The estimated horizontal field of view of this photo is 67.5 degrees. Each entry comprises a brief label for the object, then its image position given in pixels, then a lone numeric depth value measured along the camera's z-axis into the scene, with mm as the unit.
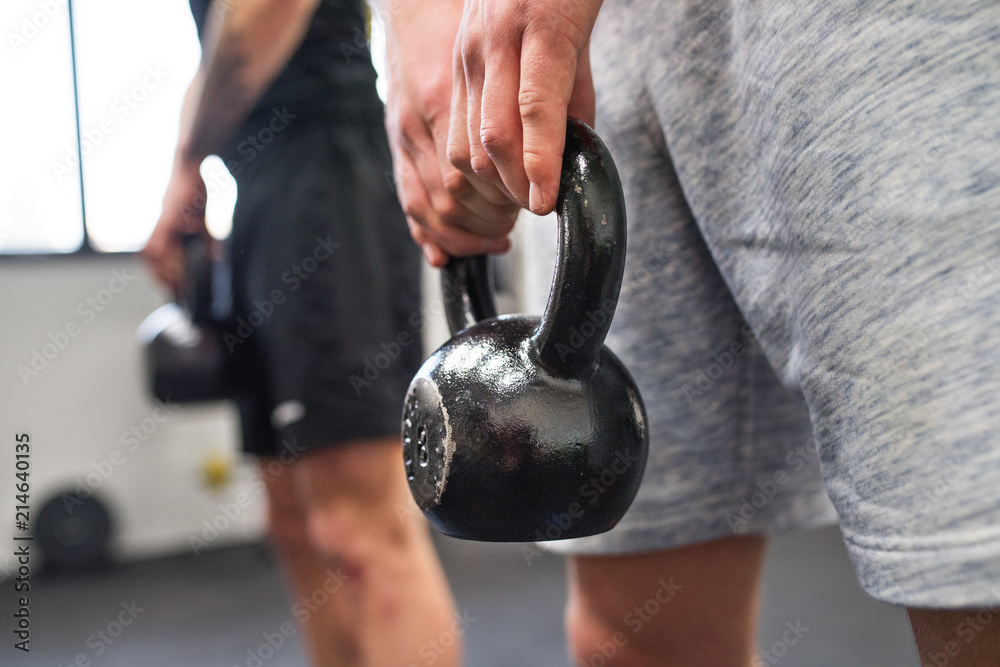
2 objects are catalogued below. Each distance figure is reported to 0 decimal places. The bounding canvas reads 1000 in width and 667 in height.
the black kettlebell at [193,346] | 1167
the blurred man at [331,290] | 967
